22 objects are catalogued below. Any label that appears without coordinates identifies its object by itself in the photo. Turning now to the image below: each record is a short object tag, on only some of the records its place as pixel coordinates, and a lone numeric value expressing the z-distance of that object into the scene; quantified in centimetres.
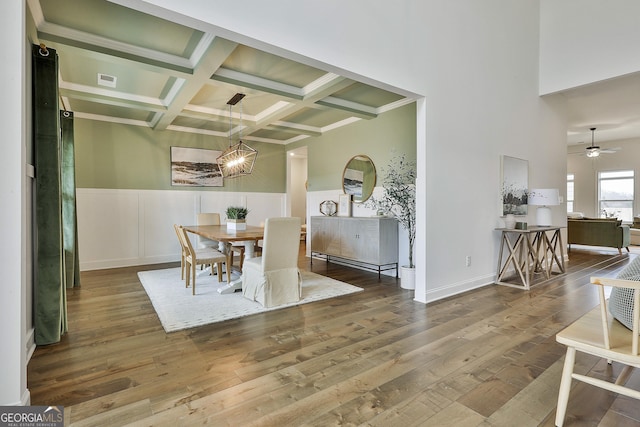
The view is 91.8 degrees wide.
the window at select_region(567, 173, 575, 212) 1041
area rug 301
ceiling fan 765
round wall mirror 536
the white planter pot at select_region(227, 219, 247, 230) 427
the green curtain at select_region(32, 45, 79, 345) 231
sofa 677
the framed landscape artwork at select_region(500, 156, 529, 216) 453
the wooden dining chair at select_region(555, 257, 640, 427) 131
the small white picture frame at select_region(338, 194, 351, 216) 570
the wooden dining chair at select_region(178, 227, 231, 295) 377
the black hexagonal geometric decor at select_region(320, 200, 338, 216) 607
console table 417
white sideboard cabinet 465
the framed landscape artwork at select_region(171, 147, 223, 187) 615
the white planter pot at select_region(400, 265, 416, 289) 407
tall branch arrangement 449
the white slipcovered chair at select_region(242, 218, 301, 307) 335
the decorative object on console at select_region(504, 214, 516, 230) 434
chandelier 460
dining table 363
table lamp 446
